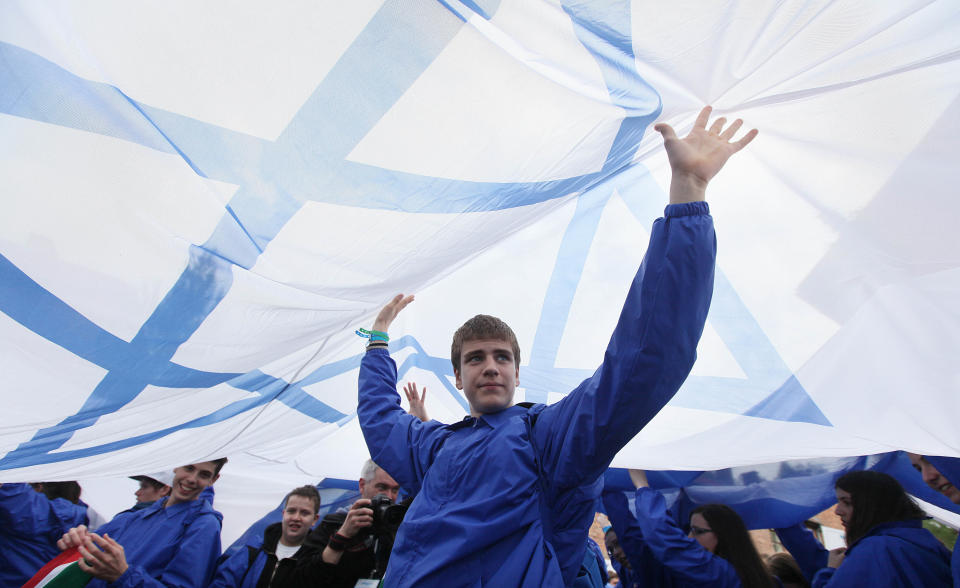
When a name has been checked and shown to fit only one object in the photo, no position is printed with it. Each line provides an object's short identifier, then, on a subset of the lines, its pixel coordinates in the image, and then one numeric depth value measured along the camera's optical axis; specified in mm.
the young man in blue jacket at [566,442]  792
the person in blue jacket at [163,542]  1487
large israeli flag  960
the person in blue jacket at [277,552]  1742
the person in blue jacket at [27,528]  2113
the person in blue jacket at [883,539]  1341
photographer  1537
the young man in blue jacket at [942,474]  1571
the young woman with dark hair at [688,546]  1809
